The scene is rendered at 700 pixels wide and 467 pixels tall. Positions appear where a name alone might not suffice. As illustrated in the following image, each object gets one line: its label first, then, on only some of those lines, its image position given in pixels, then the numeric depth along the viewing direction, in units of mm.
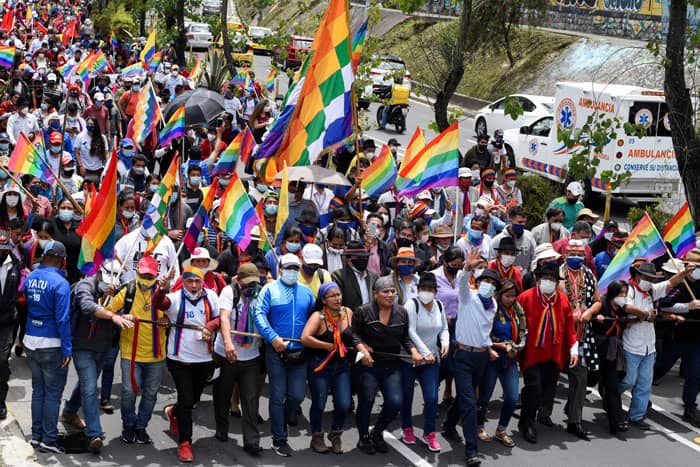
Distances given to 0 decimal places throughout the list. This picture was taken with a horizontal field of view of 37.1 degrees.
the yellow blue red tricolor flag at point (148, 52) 25394
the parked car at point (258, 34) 51750
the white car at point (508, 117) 26386
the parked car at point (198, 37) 49500
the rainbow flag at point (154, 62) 24984
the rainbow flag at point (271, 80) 24594
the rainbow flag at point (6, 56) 22578
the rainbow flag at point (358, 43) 13328
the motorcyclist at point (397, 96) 29141
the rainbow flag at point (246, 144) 14328
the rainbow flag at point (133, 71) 22328
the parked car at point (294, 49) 38538
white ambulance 18766
